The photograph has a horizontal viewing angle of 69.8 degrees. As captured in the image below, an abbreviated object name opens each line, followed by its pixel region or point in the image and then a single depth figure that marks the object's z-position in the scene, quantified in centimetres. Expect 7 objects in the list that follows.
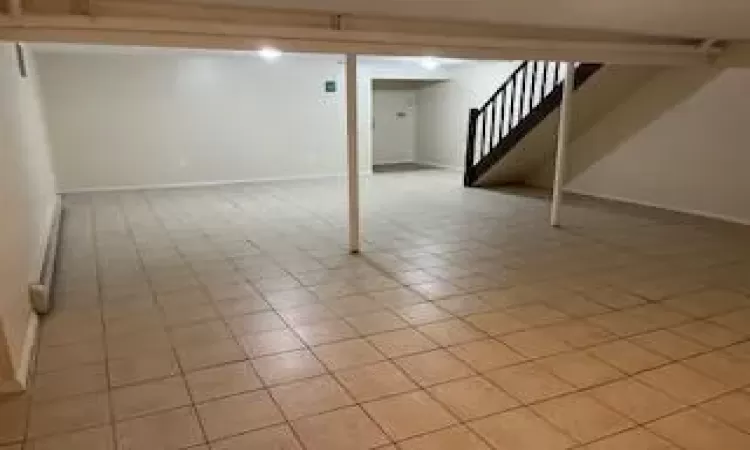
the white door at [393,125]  1119
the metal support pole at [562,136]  520
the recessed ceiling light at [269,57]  769
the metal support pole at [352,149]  431
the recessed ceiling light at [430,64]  880
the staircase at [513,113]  642
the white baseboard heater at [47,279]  333
